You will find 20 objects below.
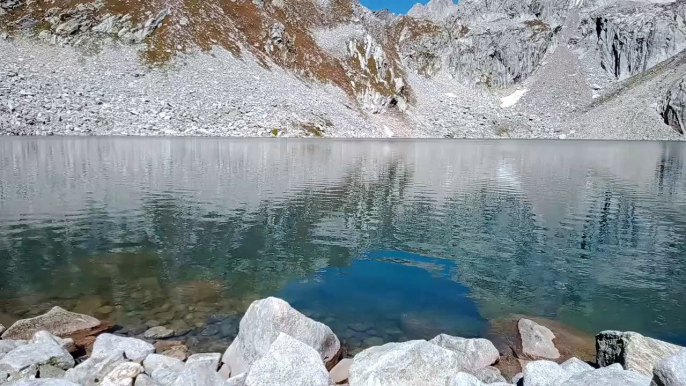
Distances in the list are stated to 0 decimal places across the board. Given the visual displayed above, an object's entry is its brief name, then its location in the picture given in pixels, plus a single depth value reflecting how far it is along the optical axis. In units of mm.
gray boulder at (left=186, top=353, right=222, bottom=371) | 11344
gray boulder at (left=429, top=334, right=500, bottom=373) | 12188
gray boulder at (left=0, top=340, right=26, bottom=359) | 11559
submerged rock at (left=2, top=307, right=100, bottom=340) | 13094
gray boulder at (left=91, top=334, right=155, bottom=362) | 11484
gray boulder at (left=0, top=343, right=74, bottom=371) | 10672
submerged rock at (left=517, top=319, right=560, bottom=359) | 13509
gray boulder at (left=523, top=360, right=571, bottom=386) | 10098
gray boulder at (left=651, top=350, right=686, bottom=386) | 7797
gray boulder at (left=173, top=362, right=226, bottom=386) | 9980
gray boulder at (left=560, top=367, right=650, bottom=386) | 8734
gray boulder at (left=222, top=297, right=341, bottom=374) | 11805
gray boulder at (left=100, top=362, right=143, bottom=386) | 10125
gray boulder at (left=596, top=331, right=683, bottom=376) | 10906
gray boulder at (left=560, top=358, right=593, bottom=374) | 11035
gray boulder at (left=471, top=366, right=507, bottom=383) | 11805
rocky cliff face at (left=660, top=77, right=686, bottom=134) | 184750
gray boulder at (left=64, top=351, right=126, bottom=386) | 10727
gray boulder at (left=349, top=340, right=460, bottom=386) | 10484
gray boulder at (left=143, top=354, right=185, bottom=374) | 11004
